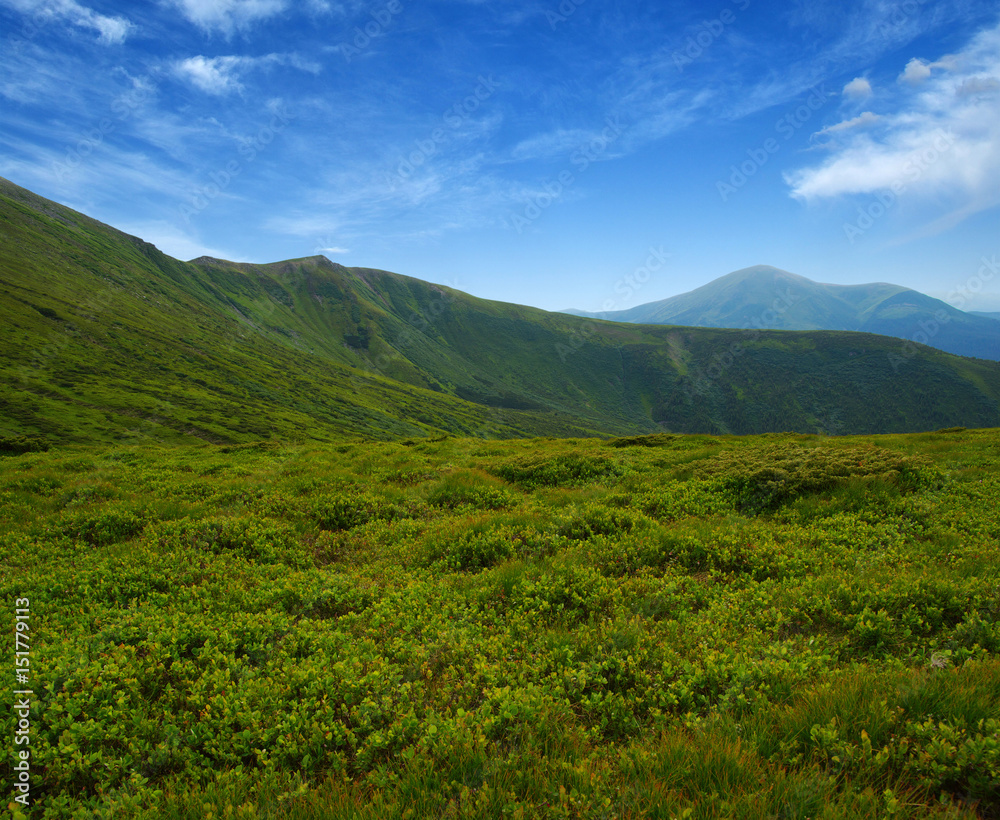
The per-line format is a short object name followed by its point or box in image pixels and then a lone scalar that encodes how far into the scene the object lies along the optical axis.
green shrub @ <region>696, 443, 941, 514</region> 12.32
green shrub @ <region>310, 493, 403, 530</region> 12.11
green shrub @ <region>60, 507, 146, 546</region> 10.74
